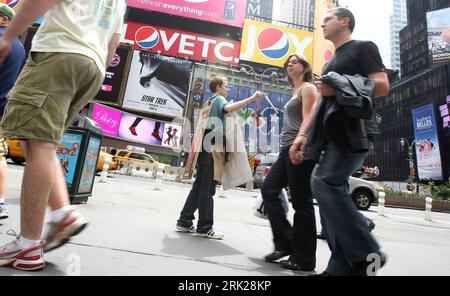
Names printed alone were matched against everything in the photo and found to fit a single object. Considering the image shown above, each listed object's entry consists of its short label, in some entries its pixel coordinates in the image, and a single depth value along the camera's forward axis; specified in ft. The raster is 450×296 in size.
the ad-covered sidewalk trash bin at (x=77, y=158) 14.05
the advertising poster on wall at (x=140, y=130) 104.99
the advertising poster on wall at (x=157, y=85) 103.60
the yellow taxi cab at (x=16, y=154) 38.73
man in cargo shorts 5.14
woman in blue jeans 7.72
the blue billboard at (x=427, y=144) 147.95
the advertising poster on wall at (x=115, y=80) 100.32
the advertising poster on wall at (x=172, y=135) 107.86
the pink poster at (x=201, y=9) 112.37
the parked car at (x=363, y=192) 36.27
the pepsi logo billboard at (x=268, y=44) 110.63
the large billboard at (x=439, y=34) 157.07
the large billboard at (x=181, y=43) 113.09
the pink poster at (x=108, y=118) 100.37
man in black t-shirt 5.76
